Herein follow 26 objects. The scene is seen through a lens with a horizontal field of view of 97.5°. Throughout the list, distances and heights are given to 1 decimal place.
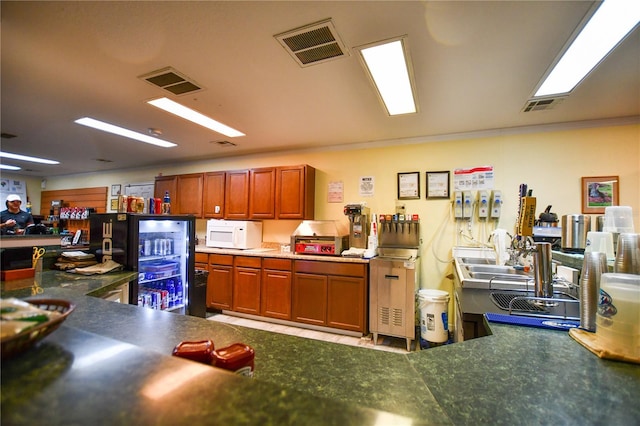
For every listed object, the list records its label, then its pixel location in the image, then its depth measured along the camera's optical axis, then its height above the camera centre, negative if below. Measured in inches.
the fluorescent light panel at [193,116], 109.2 +43.6
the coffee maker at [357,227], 144.9 -5.1
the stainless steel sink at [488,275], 69.0 -16.7
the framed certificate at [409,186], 146.8 +17.2
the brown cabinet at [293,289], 129.6 -36.7
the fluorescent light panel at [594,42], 60.4 +44.8
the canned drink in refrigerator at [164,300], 108.2 -32.8
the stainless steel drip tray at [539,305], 50.5 -17.1
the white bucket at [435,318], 115.3 -41.4
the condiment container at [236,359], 23.8 -12.3
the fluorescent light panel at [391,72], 73.6 +44.2
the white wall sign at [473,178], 134.3 +19.8
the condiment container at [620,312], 32.6 -10.9
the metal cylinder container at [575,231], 96.8 -3.8
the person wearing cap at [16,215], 173.2 -0.5
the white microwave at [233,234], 164.9 -10.3
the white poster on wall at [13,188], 258.2 +24.3
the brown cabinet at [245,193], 159.6 +14.9
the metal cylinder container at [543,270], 55.6 -10.1
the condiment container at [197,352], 24.4 -12.0
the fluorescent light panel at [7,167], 223.0 +38.7
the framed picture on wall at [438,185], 141.3 +17.2
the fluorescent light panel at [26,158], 190.2 +40.2
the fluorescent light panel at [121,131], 129.0 +43.0
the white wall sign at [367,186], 156.3 +17.9
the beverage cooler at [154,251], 84.3 -12.5
